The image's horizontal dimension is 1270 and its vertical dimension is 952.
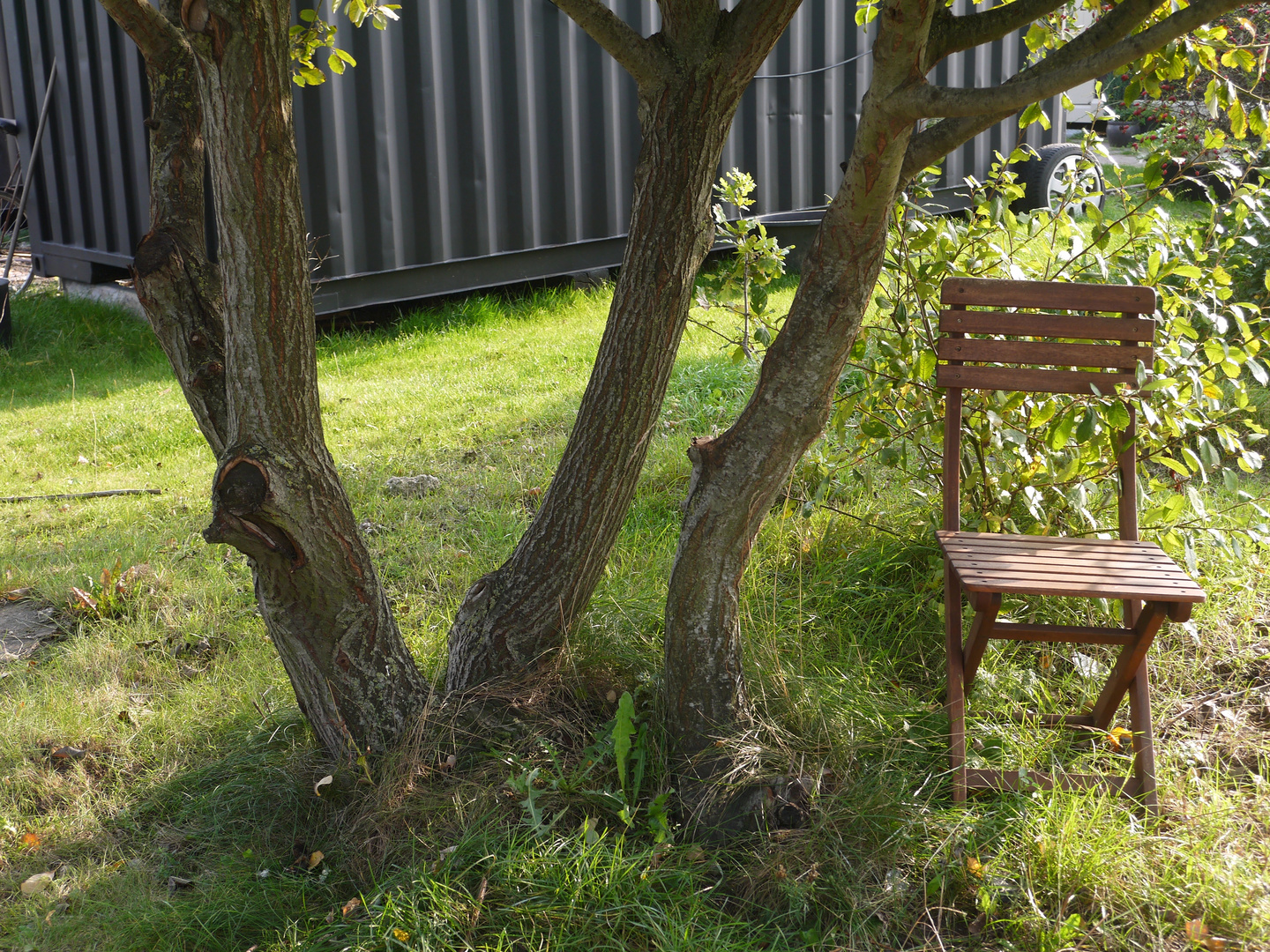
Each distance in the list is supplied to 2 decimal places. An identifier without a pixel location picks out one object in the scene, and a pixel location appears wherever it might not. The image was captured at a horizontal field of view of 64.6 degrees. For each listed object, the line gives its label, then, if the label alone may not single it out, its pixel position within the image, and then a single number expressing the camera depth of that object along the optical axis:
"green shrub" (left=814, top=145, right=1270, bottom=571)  3.05
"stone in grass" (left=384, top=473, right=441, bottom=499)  4.66
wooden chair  2.39
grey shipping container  6.93
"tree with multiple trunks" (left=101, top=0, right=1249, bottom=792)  2.22
